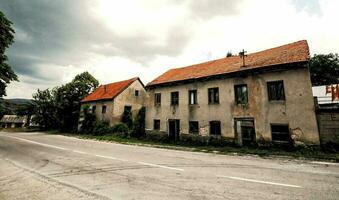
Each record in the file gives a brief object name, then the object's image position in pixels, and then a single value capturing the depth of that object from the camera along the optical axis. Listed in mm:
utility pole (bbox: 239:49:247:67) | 17105
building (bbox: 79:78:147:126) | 27734
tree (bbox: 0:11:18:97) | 12797
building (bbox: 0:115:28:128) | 81362
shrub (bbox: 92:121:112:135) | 26234
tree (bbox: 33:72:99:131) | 37750
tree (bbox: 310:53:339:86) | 39406
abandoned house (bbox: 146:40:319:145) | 13064
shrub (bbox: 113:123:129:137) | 23845
